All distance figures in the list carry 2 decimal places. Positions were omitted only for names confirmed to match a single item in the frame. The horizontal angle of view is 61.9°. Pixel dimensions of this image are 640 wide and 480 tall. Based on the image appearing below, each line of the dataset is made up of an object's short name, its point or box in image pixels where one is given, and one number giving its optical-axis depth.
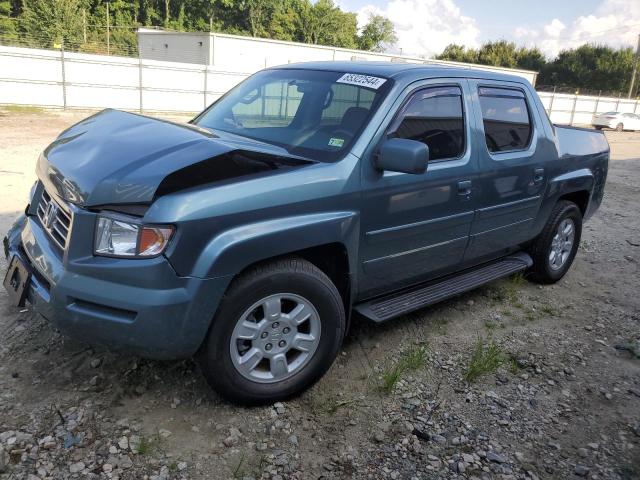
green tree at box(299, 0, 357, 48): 69.19
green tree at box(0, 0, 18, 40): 38.04
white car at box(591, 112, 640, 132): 31.92
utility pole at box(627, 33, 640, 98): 48.45
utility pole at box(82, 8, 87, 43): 41.50
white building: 30.84
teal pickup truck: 2.47
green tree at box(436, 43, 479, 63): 76.00
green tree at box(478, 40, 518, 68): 73.69
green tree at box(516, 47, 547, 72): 72.25
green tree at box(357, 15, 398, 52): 81.19
